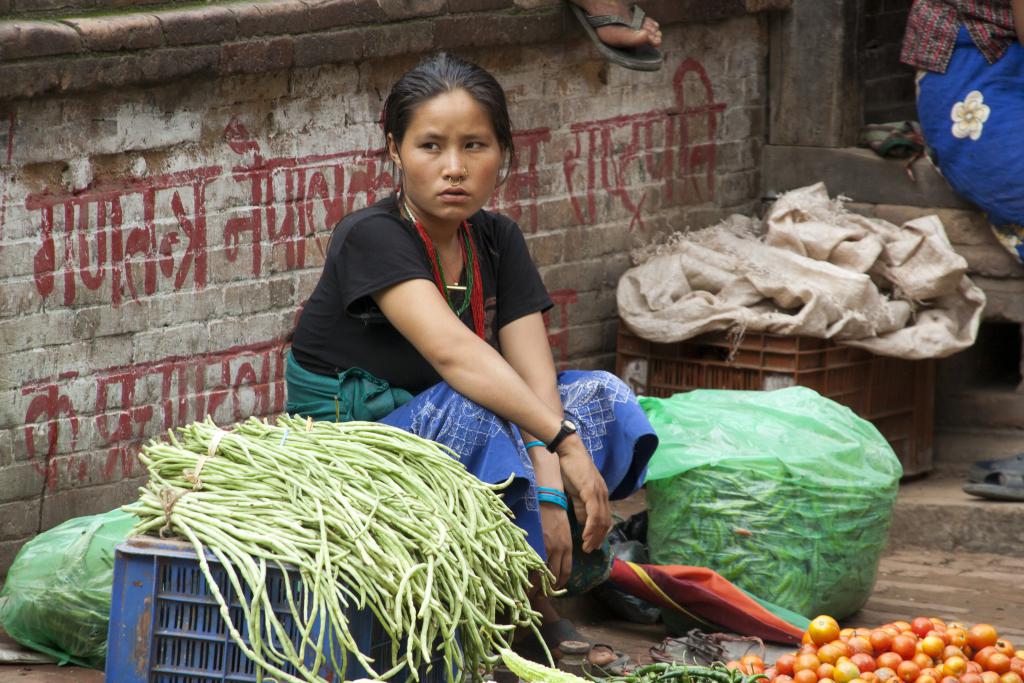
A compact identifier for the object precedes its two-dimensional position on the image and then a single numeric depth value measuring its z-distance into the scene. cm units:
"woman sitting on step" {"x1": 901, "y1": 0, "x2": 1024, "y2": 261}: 1180
